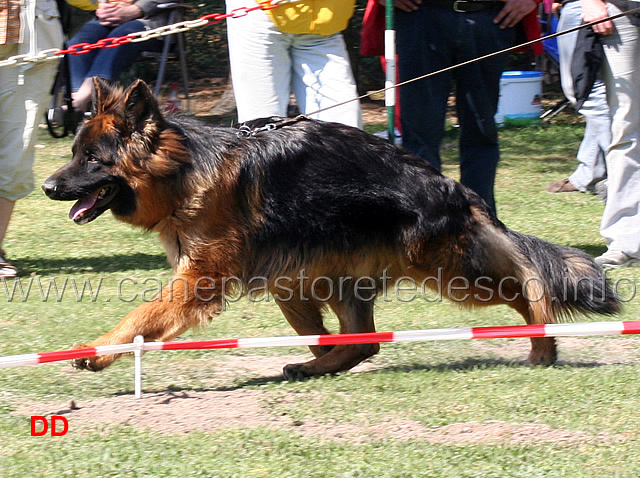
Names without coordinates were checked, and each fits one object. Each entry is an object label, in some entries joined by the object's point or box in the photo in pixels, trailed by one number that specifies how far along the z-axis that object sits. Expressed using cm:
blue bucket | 2272
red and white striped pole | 845
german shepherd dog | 833
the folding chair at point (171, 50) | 1934
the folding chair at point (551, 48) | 2317
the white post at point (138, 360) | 800
